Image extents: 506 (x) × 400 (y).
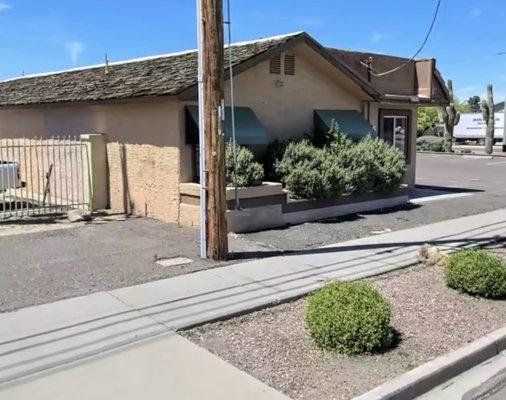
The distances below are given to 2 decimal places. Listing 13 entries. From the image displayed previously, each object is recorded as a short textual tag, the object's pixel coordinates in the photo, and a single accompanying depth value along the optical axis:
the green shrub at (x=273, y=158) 12.15
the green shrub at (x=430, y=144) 43.25
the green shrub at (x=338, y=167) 11.75
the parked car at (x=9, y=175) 12.86
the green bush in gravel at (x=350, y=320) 5.09
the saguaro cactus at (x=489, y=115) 38.66
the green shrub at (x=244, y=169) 10.70
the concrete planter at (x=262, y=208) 10.53
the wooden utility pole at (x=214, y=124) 7.96
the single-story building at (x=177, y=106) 11.28
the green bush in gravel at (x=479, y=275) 6.69
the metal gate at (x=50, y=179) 12.90
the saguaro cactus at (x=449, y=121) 39.88
